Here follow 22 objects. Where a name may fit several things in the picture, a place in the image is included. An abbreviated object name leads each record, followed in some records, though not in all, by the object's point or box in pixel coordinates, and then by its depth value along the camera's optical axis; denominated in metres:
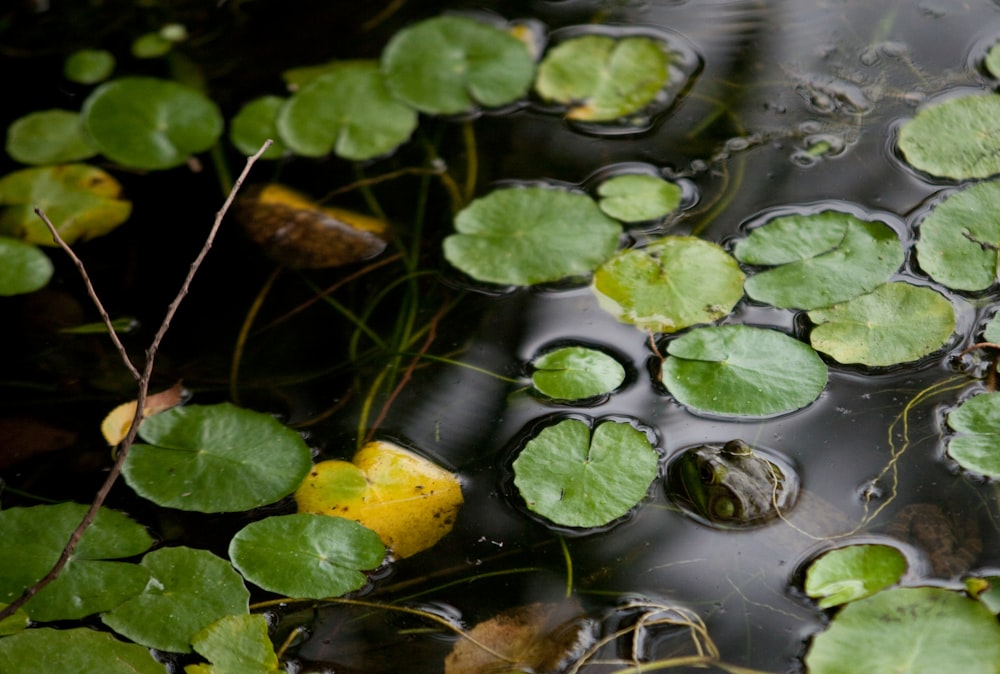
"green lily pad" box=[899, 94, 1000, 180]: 2.90
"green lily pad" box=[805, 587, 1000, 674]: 2.73
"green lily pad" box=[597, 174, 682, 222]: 2.92
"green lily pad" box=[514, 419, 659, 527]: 2.80
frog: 2.78
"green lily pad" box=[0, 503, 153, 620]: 2.79
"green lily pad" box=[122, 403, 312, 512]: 2.83
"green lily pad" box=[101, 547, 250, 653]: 2.78
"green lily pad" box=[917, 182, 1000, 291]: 2.85
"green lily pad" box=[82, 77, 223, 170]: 3.00
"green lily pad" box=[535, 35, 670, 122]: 2.98
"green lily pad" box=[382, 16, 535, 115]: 3.00
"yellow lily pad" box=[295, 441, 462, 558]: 2.81
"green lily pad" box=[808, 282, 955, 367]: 2.84
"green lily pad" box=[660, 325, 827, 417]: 2.82
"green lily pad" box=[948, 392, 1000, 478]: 2.79
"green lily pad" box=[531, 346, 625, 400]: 2.84
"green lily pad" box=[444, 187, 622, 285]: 2.90
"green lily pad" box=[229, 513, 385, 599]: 2.79
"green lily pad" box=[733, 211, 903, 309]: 2.86
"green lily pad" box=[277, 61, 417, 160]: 2.99
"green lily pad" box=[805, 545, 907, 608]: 2.77
